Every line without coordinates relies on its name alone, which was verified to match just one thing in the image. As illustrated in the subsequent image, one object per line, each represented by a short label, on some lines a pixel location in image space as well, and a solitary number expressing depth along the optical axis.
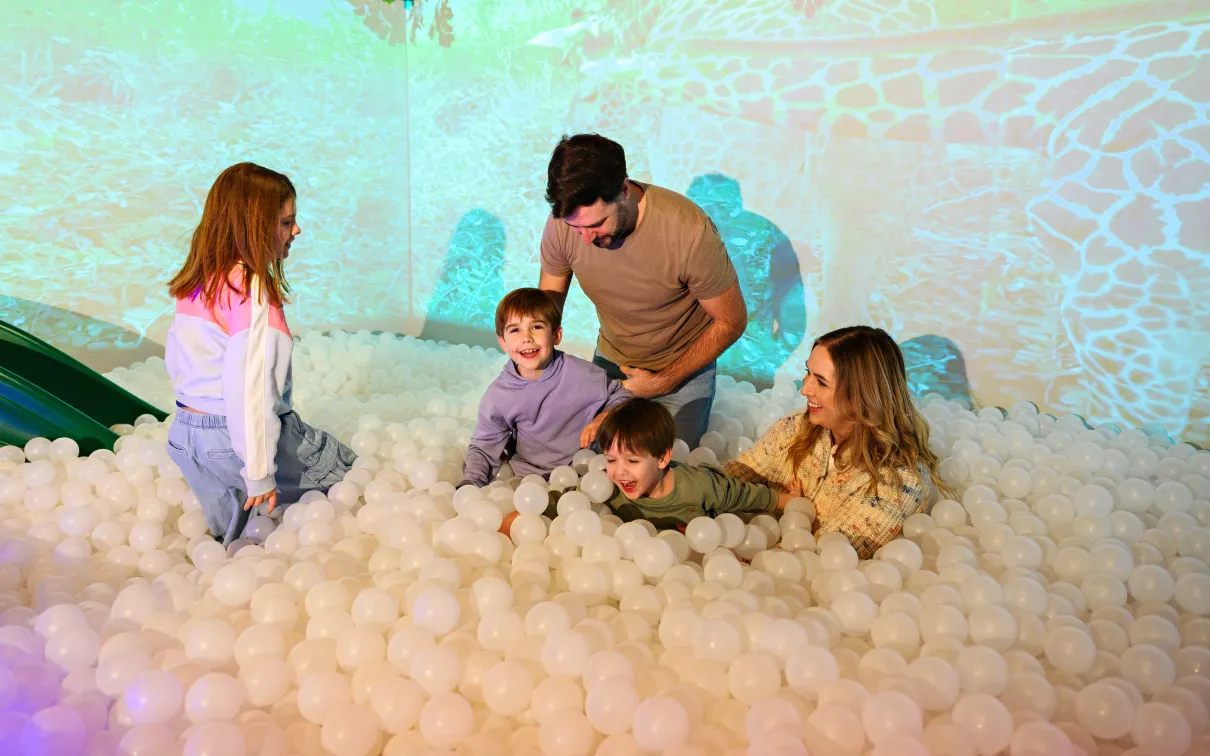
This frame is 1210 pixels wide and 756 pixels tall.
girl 2.00
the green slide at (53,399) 2.54
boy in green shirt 2.05
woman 2.05
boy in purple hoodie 2.27
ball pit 1.47
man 2.11
